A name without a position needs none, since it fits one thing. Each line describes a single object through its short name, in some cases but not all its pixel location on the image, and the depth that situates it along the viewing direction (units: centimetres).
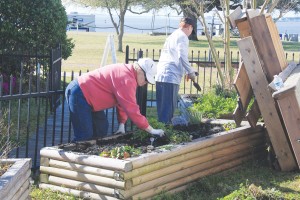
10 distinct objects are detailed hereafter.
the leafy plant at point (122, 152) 538
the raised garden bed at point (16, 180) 402
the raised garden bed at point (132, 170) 514
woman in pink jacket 587
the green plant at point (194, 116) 714
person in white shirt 782
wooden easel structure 652
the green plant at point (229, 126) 700
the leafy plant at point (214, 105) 797
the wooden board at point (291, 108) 592
